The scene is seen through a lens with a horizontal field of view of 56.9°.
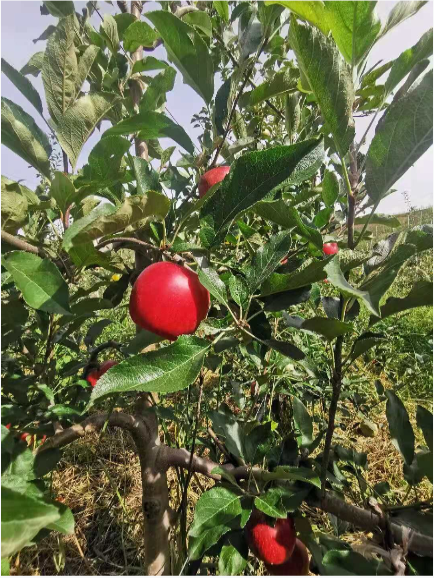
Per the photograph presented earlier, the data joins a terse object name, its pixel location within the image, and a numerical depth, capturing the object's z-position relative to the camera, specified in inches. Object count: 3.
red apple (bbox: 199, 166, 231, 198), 24.0
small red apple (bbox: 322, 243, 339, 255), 31.7
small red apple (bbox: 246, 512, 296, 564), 22.4
